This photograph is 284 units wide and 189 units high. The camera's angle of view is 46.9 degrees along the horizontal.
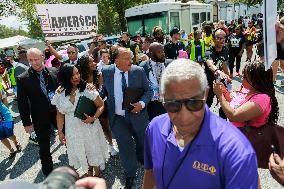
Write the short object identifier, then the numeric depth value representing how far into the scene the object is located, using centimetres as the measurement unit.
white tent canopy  3408
